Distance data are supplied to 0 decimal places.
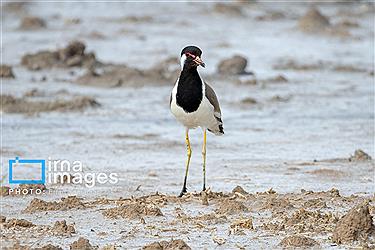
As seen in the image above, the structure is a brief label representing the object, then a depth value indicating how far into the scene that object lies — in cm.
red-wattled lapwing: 1773
